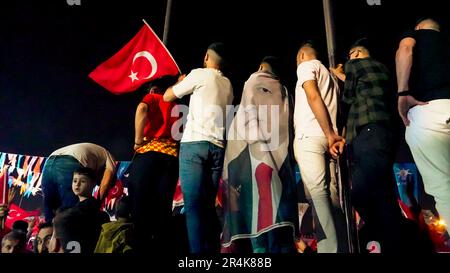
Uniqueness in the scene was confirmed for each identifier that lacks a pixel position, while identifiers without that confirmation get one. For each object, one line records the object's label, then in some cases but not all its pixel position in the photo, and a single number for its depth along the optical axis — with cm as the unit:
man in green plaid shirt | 341
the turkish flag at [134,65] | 400
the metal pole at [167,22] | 407
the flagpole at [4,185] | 382
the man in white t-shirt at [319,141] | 342
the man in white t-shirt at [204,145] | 351
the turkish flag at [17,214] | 377
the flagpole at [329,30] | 385
